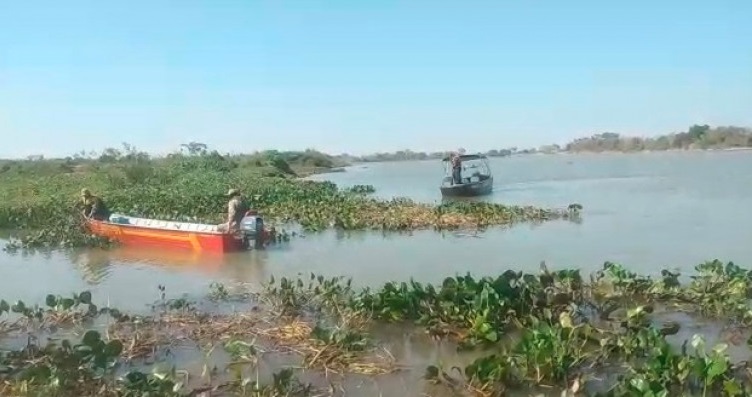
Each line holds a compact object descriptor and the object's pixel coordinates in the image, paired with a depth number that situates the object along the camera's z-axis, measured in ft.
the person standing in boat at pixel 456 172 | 82.53
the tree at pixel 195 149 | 184.44
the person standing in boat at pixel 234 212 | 40.52
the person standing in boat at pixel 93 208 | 48.72
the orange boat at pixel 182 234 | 40.27
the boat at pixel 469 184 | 78.95
